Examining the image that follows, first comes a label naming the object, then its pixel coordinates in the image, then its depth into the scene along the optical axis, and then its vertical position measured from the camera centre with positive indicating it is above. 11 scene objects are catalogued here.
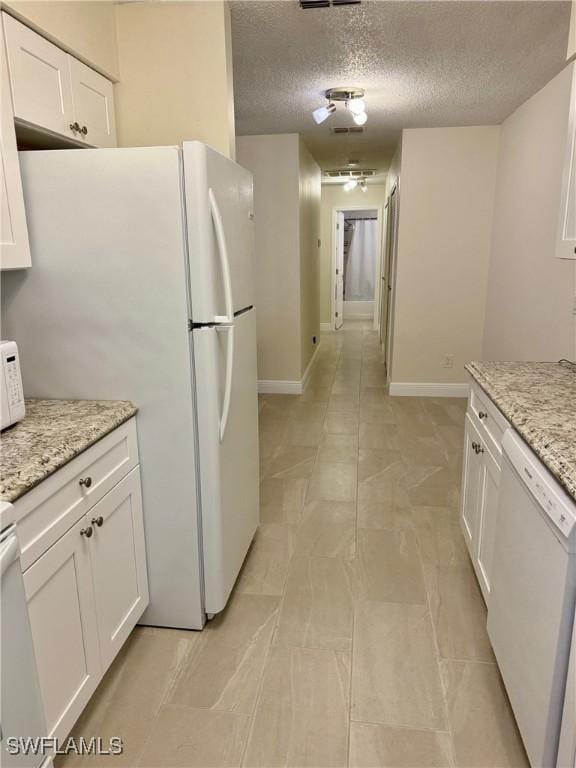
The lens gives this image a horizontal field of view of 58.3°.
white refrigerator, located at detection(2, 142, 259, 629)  1.66 -0.18
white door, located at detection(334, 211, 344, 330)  8.89 -0.14
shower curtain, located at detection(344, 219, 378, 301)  11.55 -0.03
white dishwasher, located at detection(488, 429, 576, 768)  1.18 -0.85
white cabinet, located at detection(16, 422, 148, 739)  1.33 -0.95
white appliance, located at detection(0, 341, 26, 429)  1.47 -0.34
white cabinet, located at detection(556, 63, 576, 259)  1.83 +0.22
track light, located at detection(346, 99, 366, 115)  3.30 +0.99
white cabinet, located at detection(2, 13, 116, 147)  1.62 +0.61
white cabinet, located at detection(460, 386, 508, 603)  1.88 -0.88
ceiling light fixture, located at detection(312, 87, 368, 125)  3.36 +1.06
